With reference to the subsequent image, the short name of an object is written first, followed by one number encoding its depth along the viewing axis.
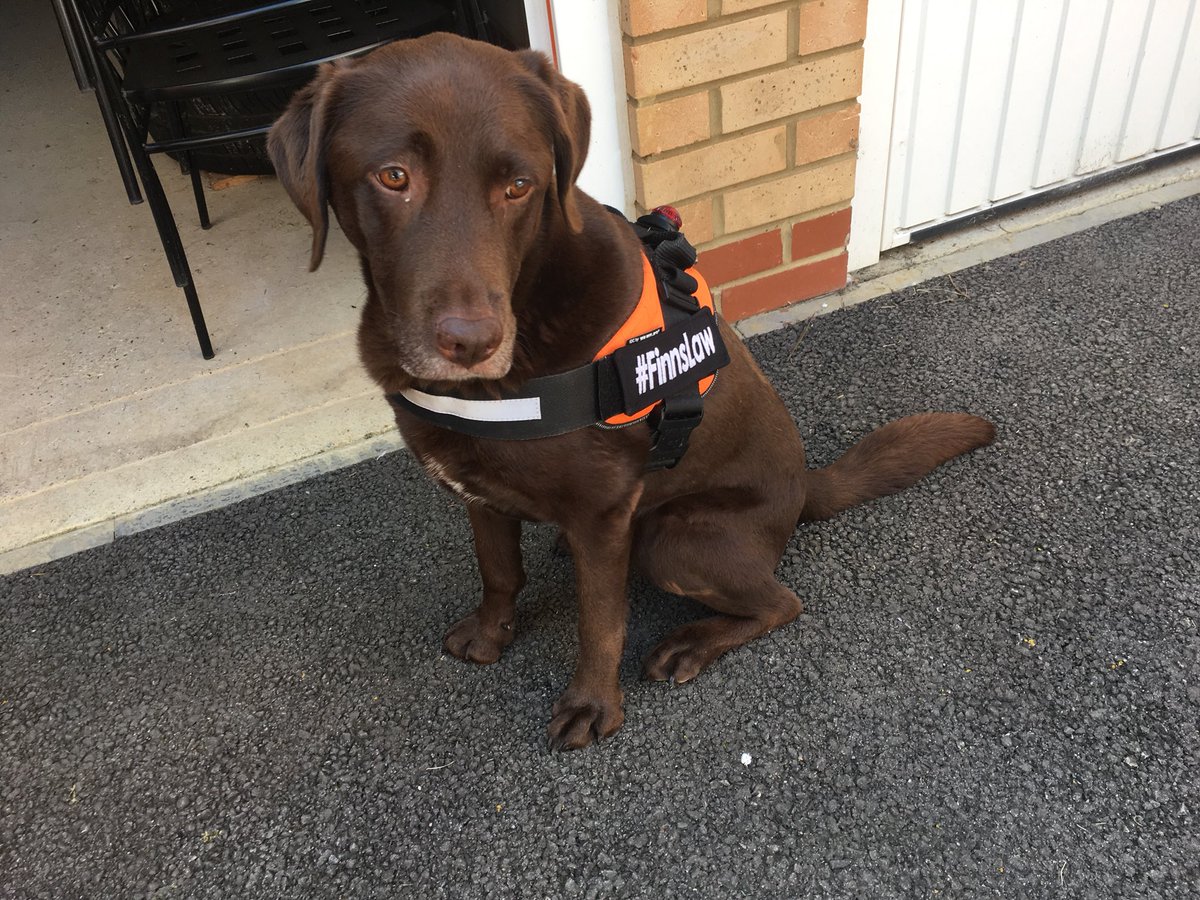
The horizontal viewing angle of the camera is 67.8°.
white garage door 2.68
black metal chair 2.29
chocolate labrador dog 1.22
